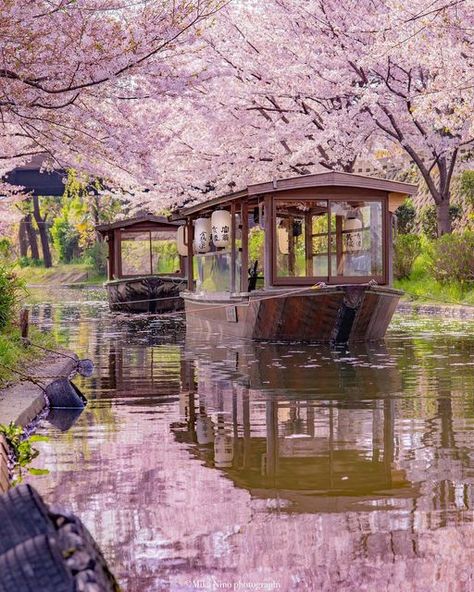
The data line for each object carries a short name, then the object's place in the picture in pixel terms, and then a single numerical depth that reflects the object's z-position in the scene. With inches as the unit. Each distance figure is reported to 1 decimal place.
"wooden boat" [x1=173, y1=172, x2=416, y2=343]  817.5
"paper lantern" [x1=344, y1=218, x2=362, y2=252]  863.7
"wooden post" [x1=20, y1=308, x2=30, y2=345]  619.6
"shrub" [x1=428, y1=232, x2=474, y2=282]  1167.0
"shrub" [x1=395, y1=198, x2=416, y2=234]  1558.8
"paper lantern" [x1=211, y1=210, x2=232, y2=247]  932.0
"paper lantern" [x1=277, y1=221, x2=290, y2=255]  853.2
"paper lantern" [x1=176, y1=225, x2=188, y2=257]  1168.2
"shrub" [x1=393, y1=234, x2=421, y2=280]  1366.9
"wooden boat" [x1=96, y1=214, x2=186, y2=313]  1412.4
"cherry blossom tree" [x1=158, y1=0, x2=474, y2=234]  1139.9
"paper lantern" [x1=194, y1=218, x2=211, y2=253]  1011.3
